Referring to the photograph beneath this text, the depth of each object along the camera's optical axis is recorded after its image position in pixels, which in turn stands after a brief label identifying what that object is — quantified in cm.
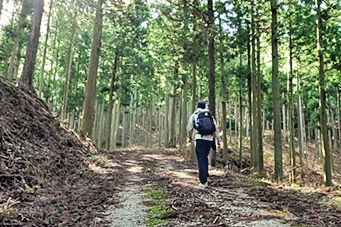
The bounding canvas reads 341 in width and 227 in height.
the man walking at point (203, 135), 622
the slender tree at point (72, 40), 1661
